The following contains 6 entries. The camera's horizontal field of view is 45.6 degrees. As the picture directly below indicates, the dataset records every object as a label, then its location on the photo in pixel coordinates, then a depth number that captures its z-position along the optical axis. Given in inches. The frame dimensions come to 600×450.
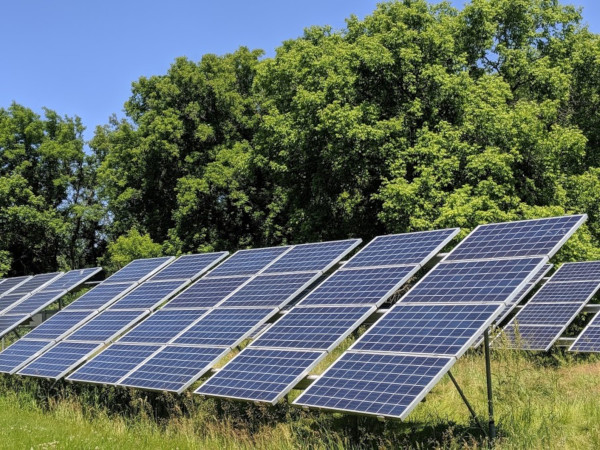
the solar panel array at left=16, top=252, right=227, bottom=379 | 554.6
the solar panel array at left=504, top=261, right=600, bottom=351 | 709.9
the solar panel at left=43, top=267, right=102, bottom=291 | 783.5
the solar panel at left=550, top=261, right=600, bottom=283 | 819.0
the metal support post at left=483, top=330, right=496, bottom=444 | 338.3
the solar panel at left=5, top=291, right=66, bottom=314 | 736.3
